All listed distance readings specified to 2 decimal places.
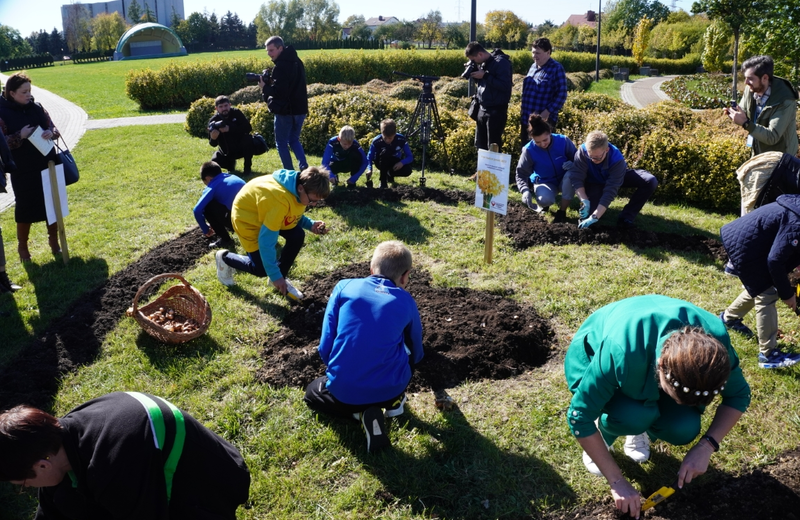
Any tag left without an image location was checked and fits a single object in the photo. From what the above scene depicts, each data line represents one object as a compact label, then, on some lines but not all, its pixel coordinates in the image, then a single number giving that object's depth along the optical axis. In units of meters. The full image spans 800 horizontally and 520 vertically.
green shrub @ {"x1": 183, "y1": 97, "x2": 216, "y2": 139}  12.91
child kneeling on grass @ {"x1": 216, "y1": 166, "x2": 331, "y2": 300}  4.50
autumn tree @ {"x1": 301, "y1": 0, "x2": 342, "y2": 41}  83.44
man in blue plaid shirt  7.50
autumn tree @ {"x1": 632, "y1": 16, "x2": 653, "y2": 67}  41.72
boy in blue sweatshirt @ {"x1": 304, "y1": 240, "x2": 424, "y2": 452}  3.08
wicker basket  4.23
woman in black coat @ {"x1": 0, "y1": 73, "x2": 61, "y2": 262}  5.44
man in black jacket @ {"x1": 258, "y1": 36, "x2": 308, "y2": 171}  7.89
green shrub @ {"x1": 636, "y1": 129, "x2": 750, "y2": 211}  6.86
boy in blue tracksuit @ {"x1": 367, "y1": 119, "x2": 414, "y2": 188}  7.98
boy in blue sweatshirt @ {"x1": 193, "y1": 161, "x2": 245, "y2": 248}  5.82
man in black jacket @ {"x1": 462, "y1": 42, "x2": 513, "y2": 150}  7.54
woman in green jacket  1.99
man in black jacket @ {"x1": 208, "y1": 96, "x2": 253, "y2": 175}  8.84
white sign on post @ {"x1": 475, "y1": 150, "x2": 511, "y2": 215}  5.43
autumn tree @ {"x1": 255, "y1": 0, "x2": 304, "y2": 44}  83.75
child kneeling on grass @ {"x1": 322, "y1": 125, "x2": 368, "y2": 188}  7.95
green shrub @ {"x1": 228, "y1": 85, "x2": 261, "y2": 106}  16.56
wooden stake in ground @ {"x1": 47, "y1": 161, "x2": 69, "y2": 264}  5.57
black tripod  8.27
